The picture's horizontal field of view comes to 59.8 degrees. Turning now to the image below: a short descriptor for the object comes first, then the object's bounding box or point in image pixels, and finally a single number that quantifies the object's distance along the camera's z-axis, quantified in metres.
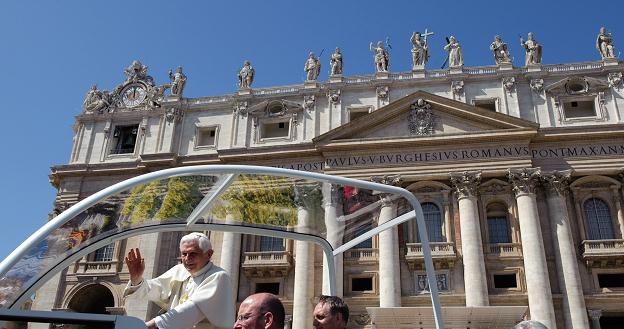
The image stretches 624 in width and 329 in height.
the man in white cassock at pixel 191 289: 4.73
